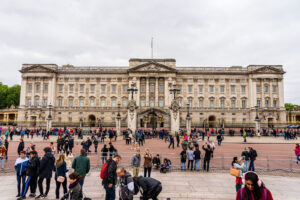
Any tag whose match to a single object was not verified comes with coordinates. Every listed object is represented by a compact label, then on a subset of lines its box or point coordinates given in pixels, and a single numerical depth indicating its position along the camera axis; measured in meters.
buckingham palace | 55.41
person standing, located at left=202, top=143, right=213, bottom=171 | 11.03
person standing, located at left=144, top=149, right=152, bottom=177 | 9.06
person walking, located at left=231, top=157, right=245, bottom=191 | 6.54
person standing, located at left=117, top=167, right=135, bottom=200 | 4.65
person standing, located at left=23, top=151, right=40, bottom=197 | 6.88
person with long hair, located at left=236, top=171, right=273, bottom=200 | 3.24
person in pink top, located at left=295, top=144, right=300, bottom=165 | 12.68
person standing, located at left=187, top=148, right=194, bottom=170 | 11.20
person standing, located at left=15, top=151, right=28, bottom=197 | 7.06
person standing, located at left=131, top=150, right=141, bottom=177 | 8.50
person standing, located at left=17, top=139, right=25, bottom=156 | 12.59
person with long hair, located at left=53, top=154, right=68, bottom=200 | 6.68
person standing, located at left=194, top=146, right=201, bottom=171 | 11.15
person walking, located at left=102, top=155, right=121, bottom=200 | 5.75
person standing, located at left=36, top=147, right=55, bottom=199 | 6.95
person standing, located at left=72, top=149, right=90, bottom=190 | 6.96
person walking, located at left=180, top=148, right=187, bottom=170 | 10.99
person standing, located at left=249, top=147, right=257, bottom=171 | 10.52
